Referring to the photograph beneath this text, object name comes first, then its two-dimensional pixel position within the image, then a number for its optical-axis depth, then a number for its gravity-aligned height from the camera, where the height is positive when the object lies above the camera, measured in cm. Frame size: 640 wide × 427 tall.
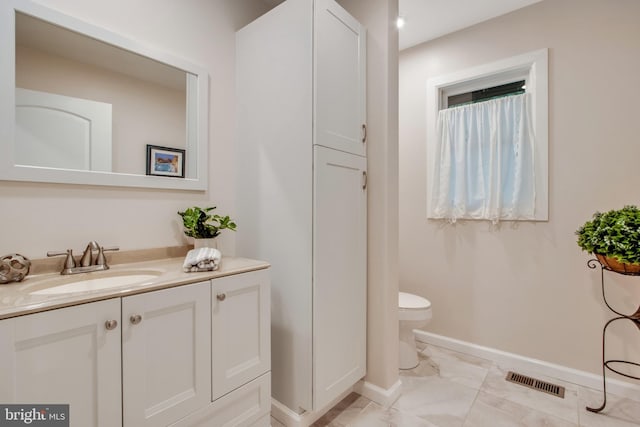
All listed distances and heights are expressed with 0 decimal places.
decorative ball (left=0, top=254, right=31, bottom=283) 104 -19
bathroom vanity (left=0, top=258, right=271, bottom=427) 82 -43
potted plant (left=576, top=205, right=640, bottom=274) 153 -13
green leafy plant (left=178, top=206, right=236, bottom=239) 156 -5
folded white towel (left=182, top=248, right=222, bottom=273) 124 -19
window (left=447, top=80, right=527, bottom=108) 230 +99
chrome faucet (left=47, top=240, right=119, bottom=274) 121 -20
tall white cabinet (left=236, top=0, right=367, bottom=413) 147 +15
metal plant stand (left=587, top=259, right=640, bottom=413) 166 -70
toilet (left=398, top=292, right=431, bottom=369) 214 -78
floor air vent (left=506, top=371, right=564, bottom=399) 192 -113
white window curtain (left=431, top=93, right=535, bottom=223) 218 +41
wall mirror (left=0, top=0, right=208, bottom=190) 114 +48
